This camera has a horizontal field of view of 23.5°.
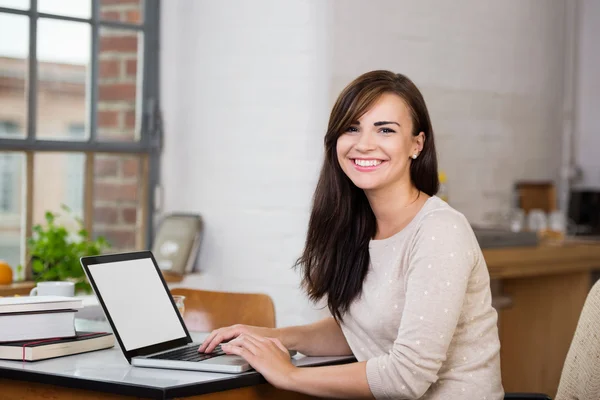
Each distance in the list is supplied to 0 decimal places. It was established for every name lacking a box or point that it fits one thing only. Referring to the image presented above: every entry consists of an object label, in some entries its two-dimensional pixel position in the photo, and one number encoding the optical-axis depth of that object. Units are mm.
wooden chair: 3500
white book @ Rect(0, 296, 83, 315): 2928
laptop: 2866
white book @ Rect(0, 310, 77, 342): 2923
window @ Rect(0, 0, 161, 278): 4310
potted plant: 4247
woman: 2816
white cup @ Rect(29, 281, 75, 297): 3288
